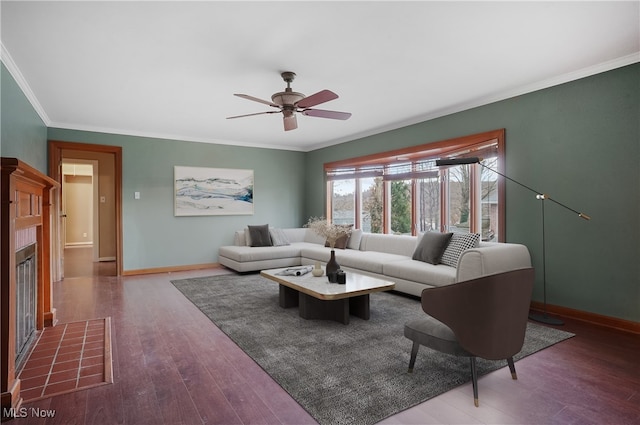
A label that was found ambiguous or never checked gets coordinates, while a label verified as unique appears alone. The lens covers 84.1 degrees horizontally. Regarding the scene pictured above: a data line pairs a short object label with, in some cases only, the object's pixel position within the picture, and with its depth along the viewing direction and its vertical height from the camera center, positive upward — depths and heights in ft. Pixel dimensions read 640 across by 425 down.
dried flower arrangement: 13.32 -0.79
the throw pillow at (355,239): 19.76 -1.65
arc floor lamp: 11.49 -0.23
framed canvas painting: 21.56 +1.24
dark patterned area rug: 6.74 -3.60
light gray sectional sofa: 11.89 -2.22
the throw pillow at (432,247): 14.35 -1.55
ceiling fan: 10.97 +3.42
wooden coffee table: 10.87 -2.60
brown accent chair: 6.57 -1.95
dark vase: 12.19 -2.10
